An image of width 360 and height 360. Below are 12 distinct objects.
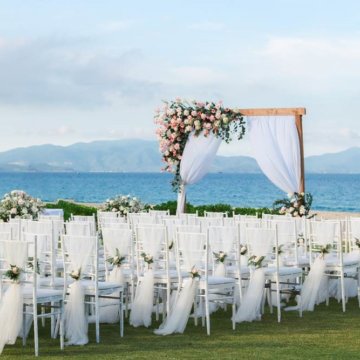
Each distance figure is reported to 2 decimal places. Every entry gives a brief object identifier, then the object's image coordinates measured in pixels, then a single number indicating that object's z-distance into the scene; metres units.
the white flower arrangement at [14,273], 8.14
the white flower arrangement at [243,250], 10.52
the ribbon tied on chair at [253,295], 9.84
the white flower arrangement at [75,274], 8.66
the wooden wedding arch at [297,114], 15.34
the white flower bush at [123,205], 16.36
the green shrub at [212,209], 19.42
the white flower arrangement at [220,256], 10.10
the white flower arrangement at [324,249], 10.96
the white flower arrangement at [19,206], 14.78
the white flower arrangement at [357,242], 11.81
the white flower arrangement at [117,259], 9.61
